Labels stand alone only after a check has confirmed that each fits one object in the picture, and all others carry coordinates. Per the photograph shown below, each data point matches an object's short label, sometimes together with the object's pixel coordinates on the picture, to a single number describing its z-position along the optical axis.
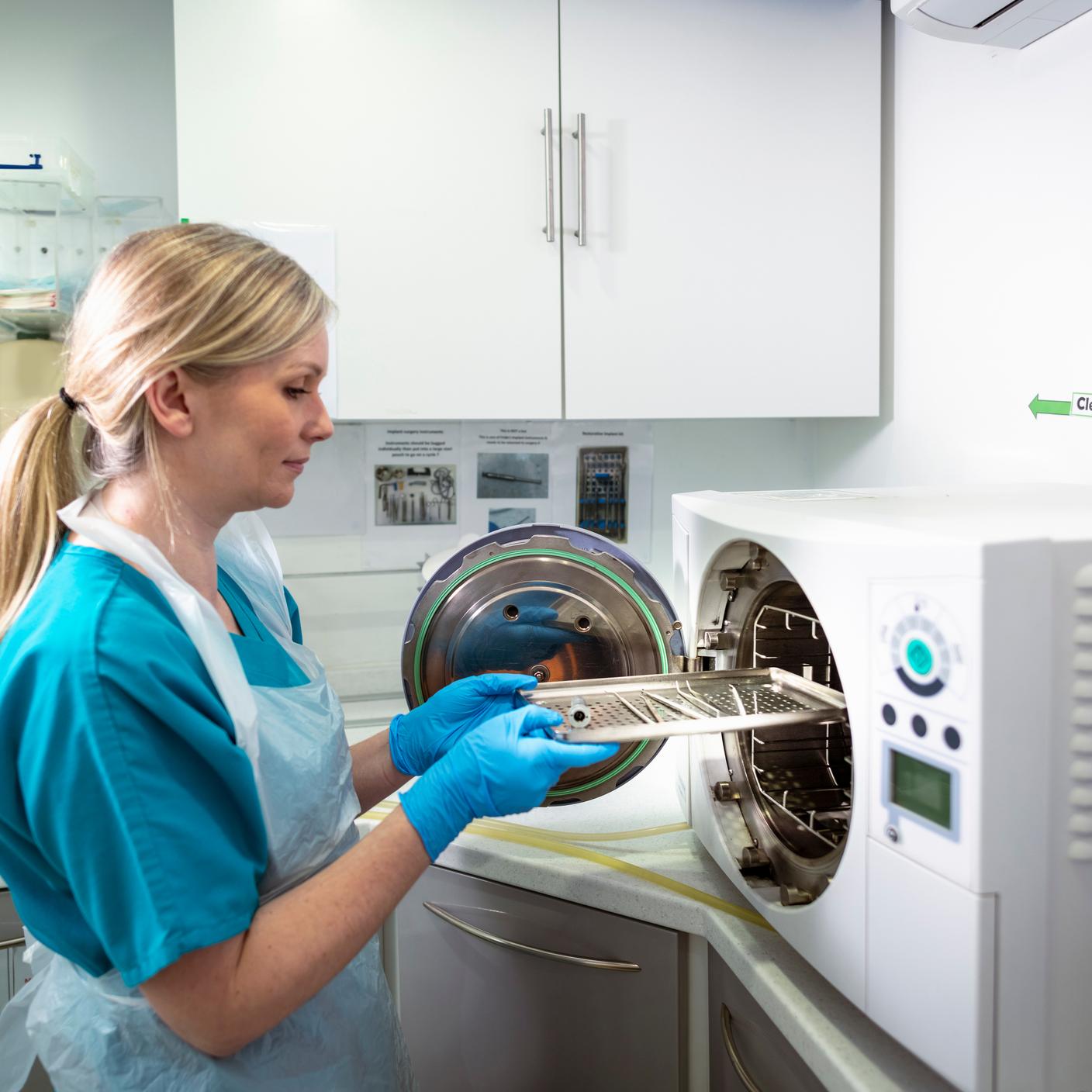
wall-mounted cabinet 1.41
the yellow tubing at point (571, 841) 1.06
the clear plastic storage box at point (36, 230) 1.45
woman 0.66
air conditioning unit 1.11
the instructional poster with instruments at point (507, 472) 1.86
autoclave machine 0.61
